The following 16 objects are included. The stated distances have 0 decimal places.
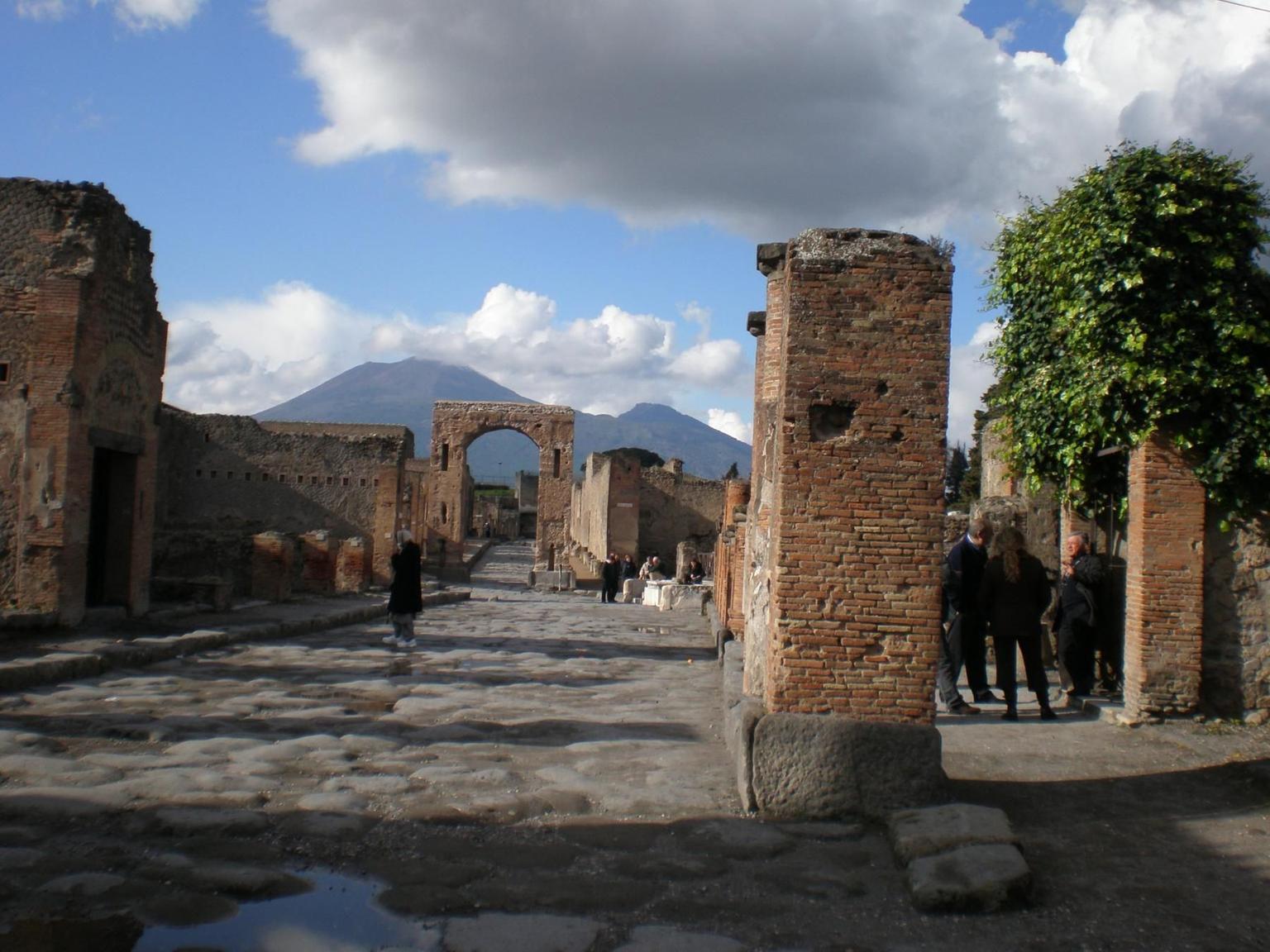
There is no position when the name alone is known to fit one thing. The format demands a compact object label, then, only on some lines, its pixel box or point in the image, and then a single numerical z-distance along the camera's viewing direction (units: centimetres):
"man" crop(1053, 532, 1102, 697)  918
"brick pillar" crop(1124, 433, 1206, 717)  825
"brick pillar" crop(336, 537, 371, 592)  2002
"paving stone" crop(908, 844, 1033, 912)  416
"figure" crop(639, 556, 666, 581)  2966
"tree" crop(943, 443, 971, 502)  5930
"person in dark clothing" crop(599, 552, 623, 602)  2602
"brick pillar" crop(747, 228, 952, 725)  549
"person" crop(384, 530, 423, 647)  1224
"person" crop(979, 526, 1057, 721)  855
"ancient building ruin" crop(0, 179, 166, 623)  1115
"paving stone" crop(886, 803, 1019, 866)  455
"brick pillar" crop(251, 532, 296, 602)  1603
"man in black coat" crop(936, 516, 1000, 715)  880
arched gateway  3725
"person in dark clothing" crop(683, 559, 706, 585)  2730
